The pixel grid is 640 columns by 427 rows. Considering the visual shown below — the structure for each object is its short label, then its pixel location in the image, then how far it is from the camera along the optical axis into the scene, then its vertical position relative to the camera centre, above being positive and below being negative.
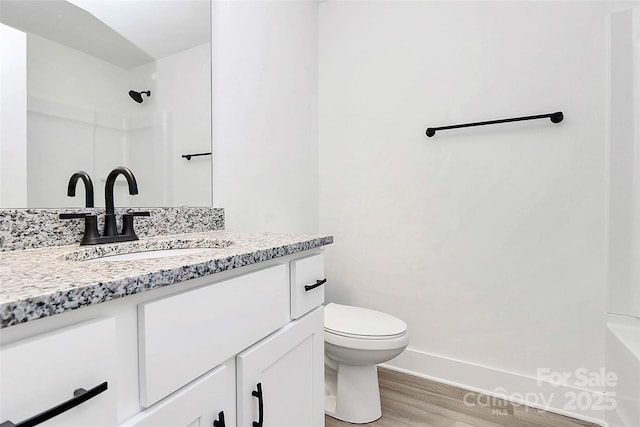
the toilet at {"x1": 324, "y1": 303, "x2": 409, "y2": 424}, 1.36 -0.63
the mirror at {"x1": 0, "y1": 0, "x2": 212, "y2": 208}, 0.86 +0.36
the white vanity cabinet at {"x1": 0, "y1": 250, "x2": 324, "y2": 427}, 0.38 -0.24
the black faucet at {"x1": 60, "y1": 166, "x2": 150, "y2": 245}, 0.89 -0.02
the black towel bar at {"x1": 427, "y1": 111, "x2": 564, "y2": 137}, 1.48 +0.42
